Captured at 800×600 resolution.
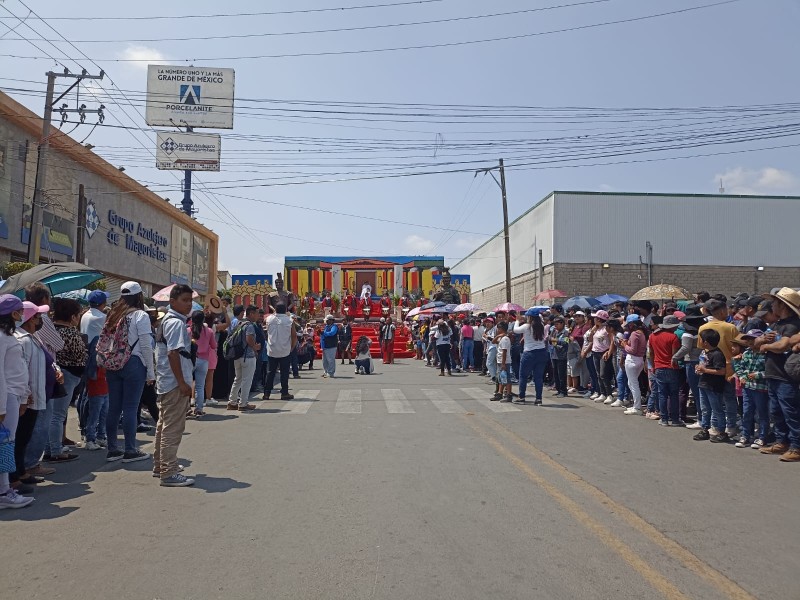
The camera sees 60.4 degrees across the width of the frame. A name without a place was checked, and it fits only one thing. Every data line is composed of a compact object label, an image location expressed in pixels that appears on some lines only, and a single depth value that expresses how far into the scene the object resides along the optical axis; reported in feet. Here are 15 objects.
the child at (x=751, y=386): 28.09
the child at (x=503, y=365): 44.45
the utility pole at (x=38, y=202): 66.80
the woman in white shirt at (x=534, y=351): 43.39
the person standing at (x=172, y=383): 22.71
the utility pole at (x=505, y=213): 109.52
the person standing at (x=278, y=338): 45.62
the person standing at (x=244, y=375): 41.19
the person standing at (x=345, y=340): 91.71
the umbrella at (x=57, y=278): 31.14
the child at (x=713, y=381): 30.50
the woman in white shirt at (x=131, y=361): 25.14
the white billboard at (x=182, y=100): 140.46
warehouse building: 144.46
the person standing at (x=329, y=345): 68.13
